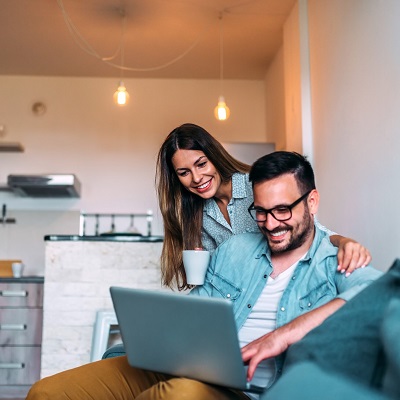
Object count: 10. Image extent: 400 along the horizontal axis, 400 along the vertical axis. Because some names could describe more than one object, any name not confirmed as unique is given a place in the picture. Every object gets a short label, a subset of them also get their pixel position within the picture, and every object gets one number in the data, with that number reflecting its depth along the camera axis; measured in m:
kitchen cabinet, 4.28
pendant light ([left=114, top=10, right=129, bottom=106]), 4.37
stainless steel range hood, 5.39
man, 1.53
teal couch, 0.88
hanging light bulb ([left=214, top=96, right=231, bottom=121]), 4.63
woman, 2.27
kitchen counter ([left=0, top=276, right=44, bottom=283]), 4.45
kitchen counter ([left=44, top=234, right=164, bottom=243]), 3.75
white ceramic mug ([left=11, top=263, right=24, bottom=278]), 4.60
